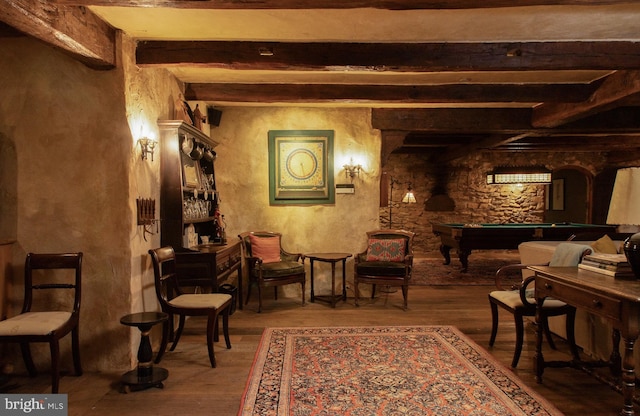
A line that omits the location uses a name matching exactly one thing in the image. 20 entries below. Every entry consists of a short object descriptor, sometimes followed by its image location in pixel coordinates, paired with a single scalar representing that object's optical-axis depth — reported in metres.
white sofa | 3.34
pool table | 7.66
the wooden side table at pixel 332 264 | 5.44
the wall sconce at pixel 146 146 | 3.62
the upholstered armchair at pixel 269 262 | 5.21
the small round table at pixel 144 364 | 3.01
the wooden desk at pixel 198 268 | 4.04
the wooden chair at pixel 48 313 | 2.76
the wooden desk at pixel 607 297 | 2.22
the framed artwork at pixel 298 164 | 6.05
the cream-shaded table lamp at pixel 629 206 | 2.46
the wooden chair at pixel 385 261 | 5.34
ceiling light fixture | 10.46
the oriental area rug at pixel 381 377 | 2.68
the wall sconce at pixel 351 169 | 6.09
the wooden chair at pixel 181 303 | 3.44
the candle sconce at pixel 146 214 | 3.54
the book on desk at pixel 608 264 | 2.67
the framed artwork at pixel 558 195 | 11.98
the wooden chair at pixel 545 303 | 3.27
